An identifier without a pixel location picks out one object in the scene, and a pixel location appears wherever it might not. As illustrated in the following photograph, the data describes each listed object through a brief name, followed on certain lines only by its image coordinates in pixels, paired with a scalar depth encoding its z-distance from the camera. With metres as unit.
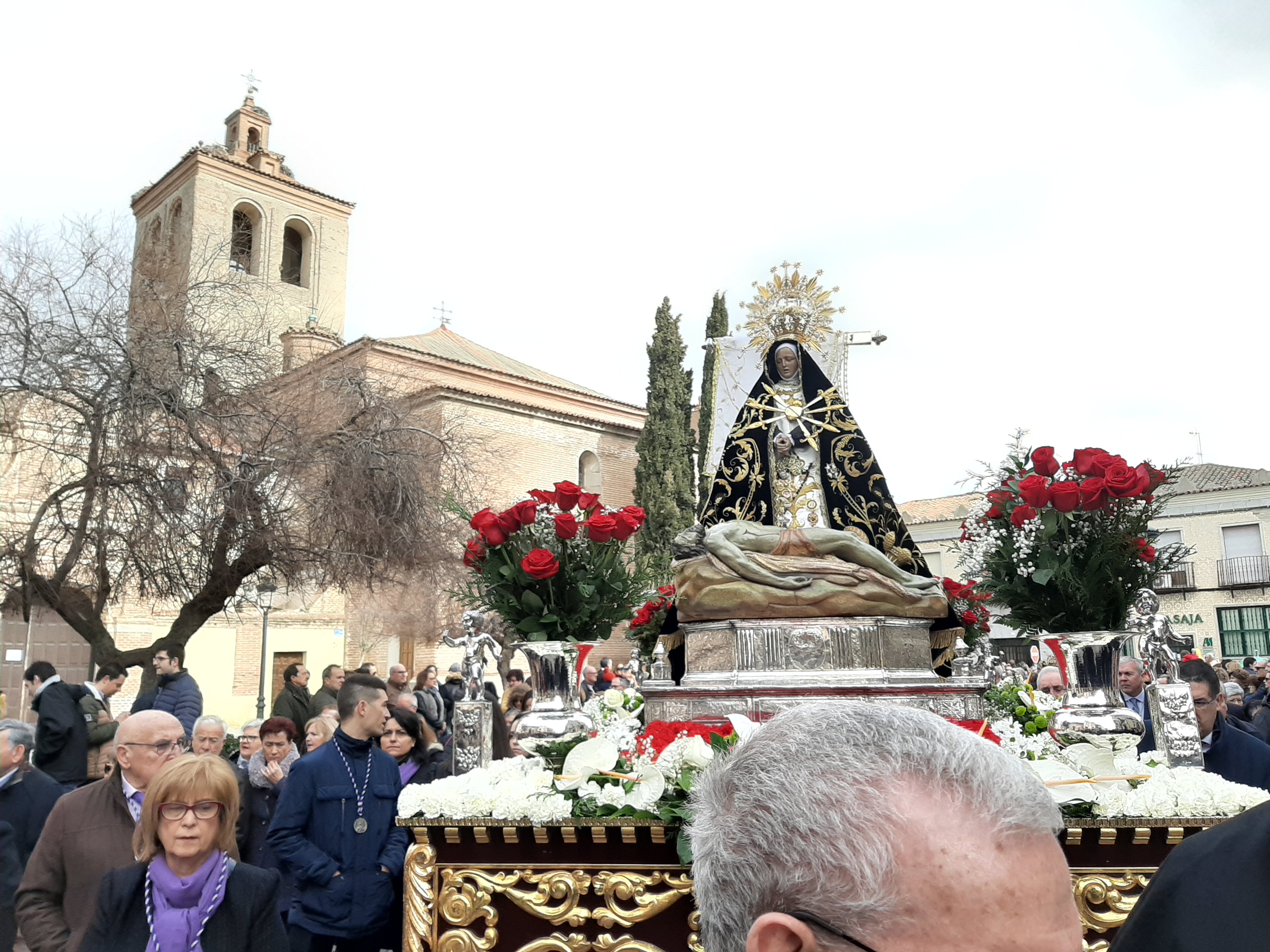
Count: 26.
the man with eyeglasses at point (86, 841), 3.90
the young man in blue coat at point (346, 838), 4.55
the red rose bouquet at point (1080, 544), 5.25
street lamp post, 13.20
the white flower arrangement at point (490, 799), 4.17
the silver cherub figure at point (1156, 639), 4.80
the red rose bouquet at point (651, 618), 7.79
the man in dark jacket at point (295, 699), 10.34
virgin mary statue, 7.34
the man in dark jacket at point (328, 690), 10.58
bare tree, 11.01
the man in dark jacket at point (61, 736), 7.90
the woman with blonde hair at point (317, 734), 6.73
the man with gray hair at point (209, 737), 5.90
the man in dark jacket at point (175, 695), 9.57
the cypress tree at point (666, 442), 28.98
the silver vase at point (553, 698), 5.13
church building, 23.48
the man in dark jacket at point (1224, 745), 5.59
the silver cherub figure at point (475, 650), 5.27
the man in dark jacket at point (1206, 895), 1.30
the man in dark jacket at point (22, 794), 5.41
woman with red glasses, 3.40
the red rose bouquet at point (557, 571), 5.95
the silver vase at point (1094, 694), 4.71
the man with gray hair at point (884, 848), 1.12
